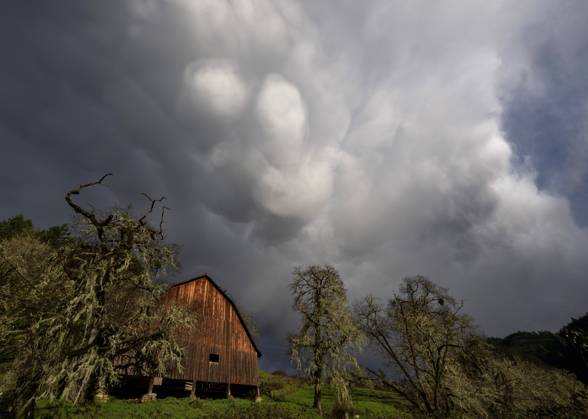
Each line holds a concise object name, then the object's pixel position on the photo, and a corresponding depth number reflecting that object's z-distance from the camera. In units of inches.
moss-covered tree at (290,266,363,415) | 1171.3
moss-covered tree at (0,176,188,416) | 518.9
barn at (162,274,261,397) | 1202.6
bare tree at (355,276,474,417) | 354.2
